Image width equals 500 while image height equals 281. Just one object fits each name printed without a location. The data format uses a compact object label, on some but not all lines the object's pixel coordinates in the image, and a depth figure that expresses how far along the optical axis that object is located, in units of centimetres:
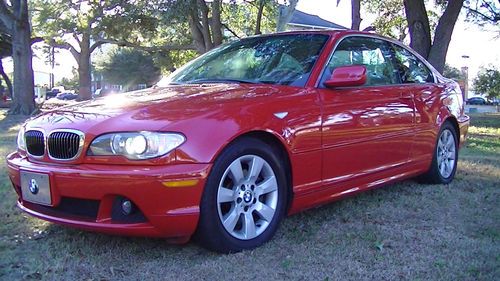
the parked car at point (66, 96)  5912
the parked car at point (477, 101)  6199
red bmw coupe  299
